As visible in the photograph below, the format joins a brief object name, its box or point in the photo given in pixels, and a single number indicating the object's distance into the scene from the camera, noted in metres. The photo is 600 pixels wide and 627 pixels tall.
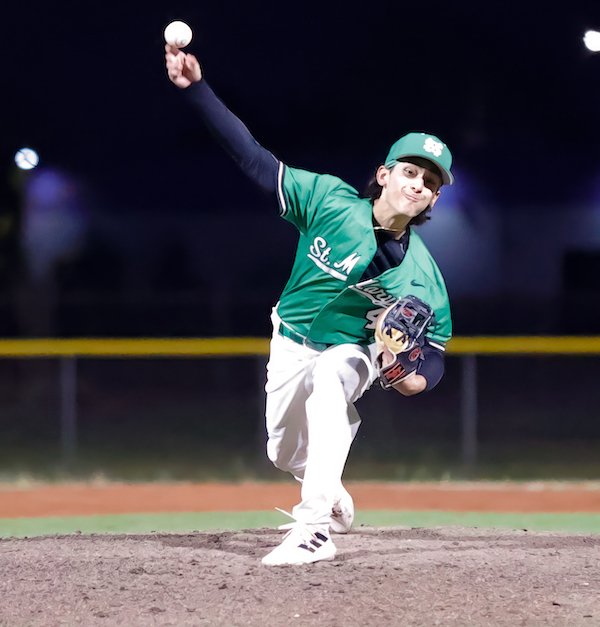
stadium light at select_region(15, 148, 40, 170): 67.44
